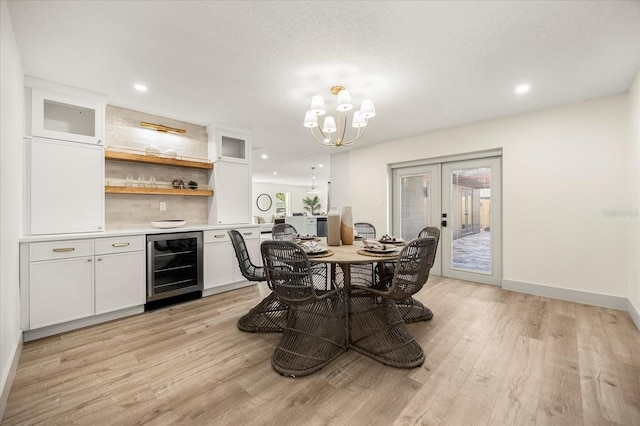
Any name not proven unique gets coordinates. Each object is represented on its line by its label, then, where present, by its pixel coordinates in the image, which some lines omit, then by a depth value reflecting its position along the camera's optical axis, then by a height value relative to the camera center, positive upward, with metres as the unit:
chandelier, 2.40 +0.94
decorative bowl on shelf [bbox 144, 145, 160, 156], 3.43 +0.79
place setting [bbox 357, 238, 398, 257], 2.21 -0.33
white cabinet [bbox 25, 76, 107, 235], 2.53 +0.53
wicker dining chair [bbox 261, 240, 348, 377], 1.87 -0.76
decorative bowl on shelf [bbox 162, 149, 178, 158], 3.55 +0.78
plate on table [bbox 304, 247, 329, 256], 2.17 -0.32
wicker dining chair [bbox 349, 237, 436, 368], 1.94 -0.84
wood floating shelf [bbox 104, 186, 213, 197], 3.12 +0.26
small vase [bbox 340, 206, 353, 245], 2.77 -0.16
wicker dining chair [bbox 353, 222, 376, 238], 3.95 -0.27
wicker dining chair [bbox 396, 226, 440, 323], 2.71 -1.06
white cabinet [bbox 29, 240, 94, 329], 2.37 -0.65
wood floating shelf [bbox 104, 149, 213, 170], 3.11 +0.66
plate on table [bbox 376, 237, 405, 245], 2.74 -0.30
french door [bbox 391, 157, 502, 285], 4.01 +0.00
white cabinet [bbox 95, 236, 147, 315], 2.70 -0.65
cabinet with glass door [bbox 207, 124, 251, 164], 3.94 +1.04
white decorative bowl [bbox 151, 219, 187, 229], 3.28 -0.15
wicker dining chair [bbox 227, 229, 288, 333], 2.54 -1.05
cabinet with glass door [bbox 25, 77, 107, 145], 2.54 +1.03
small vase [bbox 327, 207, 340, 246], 2.73 -0.17
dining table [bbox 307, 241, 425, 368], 2.01 -1.03
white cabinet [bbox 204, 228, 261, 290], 3.49 -0.67
